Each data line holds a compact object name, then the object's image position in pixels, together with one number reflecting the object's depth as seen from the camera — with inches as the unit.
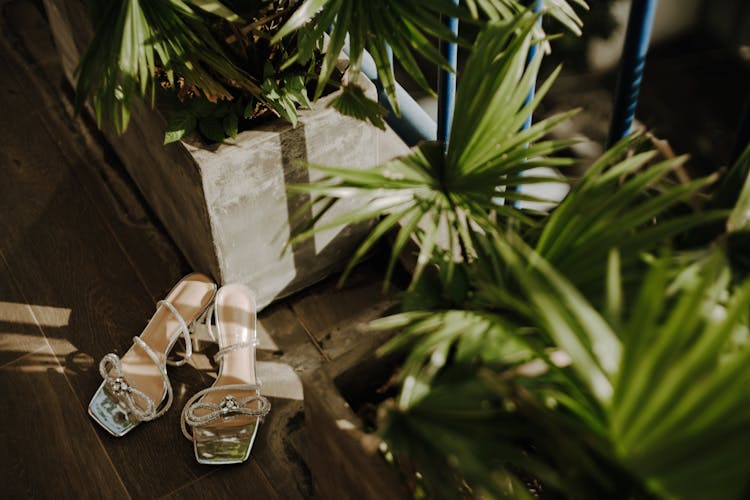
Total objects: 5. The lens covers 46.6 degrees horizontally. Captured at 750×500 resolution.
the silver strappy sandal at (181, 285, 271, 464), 63.1
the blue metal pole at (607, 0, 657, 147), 46.9
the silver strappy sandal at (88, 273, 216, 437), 64.7
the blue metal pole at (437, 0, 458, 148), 58.7
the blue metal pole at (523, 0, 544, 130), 49.5
